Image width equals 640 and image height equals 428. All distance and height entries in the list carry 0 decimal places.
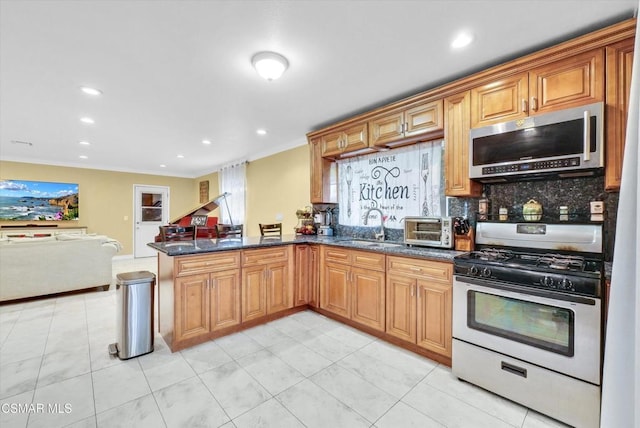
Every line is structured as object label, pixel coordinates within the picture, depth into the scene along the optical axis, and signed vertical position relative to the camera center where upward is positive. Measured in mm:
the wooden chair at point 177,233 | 3346 -268
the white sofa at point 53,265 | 3689 -754
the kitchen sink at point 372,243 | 2932 -353
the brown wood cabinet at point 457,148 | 2436 +563
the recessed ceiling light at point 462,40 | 1967 +1228
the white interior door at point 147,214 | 7660 -75
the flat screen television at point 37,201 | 6109 +235
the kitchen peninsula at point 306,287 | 2383 -743
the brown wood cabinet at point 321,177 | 3859 +479
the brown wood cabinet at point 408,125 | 2654 +880
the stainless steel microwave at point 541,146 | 1824 +475
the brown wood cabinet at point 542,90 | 1880 +900
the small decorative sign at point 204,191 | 7957 +580
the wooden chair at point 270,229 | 4019 -247
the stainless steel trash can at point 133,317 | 2389 -903
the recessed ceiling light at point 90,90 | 2797 +1213
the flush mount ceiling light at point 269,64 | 2201 +1176
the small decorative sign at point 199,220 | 5773 -176
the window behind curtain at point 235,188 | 6223 +544
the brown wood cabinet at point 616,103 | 1750 +685
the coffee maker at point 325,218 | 4082 -91
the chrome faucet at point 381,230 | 3385 -218
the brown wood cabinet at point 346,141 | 3291 +871
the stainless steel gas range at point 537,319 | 1611 -684
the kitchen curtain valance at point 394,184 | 2963 +324
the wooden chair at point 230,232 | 4042 -296
